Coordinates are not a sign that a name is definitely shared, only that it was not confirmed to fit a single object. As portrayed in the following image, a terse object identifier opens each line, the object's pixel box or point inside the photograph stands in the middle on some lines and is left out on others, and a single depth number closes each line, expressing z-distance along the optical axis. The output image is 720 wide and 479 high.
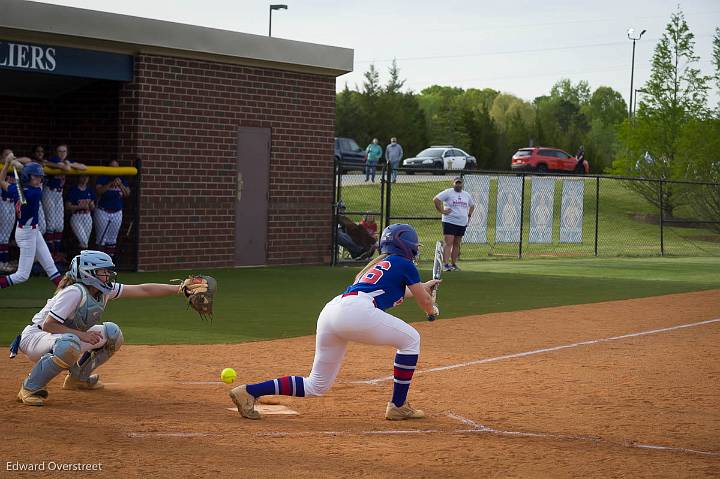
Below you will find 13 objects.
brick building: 19.34
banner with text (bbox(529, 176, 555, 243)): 29.34
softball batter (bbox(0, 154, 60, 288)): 14.86
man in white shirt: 22.03
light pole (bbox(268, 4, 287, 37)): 42.69
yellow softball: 9.21
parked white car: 53.69
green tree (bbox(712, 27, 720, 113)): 43.34
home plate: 8.29
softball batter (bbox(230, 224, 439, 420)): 7.79
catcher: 8.25
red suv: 56.31
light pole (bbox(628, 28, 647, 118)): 67.80
